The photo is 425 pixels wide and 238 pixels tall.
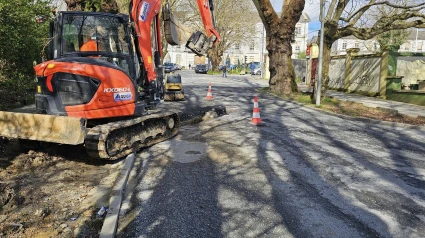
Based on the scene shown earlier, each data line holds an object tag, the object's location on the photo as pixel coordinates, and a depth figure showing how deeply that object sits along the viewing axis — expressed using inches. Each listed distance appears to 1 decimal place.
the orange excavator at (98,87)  225.0
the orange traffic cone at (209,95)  598.5
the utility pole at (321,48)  527.7
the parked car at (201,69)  1959.9
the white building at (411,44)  2917.1
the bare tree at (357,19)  560.4
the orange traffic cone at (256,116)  382.9
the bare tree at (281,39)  666.6
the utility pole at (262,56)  1509.0
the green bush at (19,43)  378.7
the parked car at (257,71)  1900.8
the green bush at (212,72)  1918.3
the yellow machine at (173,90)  482.0
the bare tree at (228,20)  1552.9
